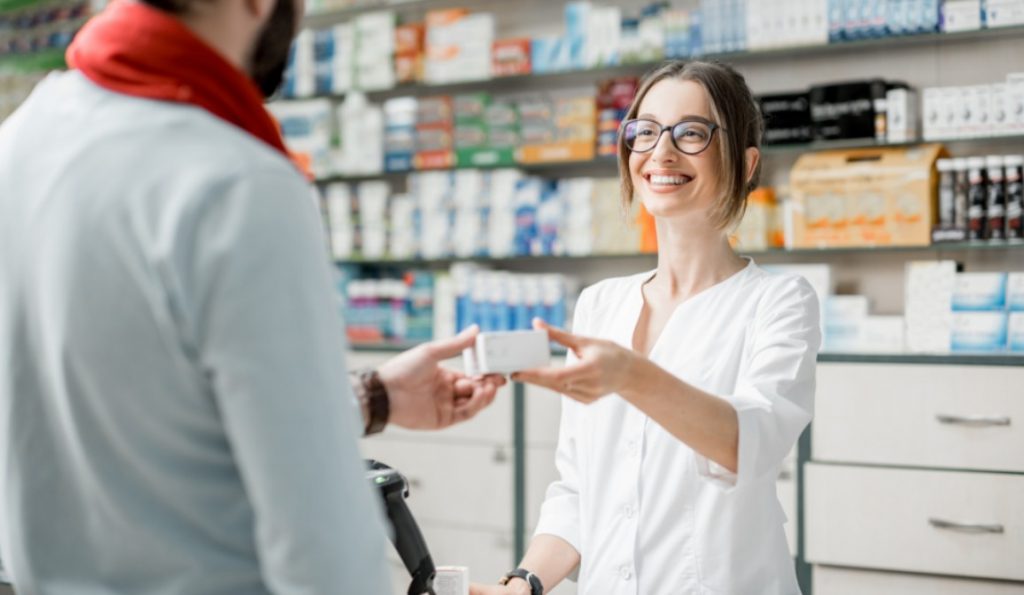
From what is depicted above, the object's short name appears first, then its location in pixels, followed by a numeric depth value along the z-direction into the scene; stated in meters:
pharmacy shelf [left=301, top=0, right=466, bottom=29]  4.61
